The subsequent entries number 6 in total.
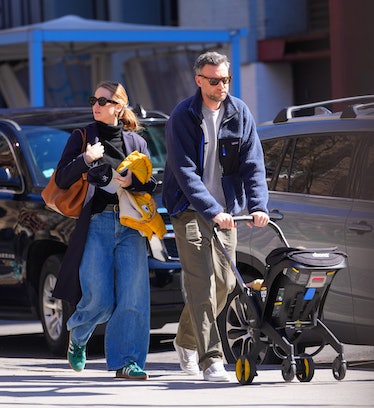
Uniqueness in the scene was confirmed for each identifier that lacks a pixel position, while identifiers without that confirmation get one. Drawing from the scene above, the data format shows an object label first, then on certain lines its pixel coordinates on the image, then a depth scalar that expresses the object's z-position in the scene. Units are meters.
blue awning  37.59
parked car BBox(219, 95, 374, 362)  16.78
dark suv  20.27
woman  16.31
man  15.77
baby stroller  14.89
